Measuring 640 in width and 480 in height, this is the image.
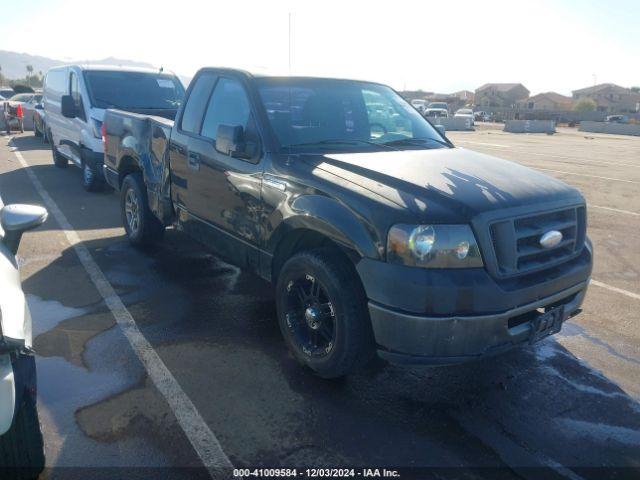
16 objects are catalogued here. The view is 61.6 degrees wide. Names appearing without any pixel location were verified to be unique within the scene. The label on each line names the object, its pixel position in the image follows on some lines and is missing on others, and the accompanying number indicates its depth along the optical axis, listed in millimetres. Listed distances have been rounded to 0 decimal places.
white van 8734
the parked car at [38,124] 17197
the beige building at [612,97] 96938
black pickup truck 2910
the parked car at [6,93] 30225
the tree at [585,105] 84875
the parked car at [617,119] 57112
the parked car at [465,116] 38688
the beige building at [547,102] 101144
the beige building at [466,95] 114012
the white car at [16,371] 2160
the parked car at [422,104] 52509
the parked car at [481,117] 63825
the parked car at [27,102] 20109
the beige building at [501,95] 102819
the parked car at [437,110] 44562
